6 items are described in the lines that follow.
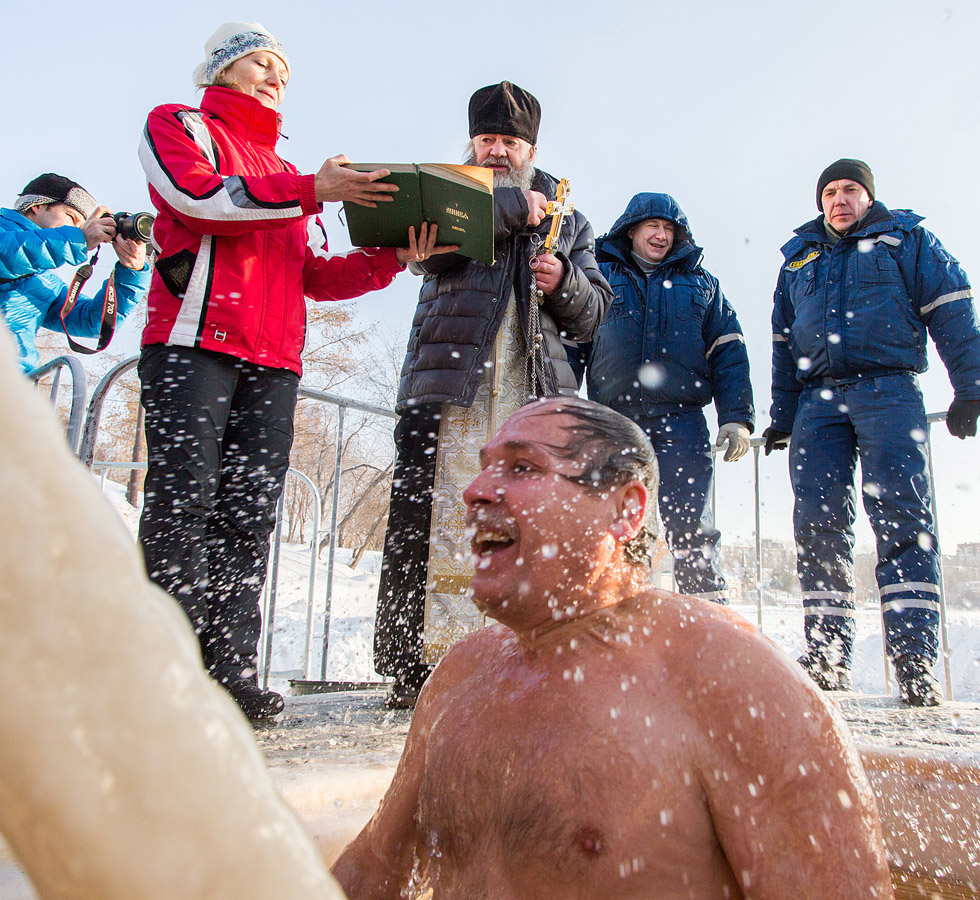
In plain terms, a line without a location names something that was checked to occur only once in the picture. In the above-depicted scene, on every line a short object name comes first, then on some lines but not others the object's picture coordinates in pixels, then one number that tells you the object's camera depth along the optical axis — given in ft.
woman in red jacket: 8.75
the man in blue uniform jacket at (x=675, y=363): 14.48
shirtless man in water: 3.76
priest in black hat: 11.01
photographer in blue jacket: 11.88
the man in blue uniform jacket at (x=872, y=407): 12.59
